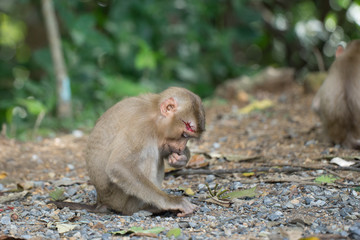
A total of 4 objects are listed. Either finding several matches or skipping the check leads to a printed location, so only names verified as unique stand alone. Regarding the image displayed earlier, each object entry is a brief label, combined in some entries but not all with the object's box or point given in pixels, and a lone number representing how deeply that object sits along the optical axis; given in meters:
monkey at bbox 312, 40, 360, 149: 10.96
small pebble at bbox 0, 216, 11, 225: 7.48
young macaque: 7.61
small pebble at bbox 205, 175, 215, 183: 9.54
